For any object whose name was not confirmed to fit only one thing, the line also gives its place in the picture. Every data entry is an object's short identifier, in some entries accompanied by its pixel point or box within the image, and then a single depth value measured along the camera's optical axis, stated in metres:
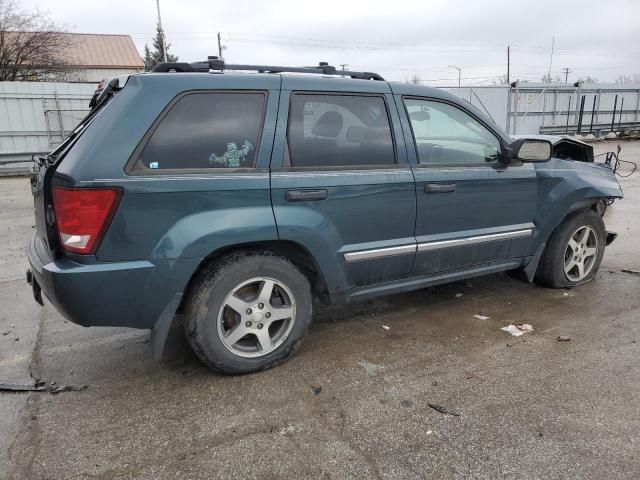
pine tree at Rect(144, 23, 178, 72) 50.03
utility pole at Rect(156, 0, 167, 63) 34.69
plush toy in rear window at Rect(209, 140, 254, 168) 2.88
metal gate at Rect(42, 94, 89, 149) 16.11
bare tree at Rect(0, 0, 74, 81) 25.92
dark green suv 2.65
